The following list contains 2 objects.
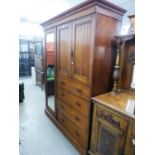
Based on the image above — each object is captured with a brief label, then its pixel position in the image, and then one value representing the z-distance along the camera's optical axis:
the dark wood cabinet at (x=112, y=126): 1.23
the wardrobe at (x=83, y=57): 1.48
